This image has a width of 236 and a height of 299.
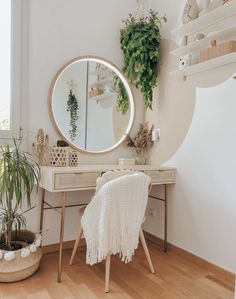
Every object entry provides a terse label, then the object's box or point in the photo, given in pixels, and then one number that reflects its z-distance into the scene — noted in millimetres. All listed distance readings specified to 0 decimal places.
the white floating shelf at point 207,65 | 1971
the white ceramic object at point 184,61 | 2316
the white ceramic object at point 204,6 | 2158
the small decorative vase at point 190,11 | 2244
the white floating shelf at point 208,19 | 1946
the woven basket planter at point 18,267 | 1866
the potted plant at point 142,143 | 2809
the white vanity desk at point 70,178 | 1953
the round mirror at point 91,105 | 2492
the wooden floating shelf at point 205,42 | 2018
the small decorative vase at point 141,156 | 2855
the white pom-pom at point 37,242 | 2023
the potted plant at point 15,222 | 1877
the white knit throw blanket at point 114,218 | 1769
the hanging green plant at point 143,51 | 2598
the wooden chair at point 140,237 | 2079
